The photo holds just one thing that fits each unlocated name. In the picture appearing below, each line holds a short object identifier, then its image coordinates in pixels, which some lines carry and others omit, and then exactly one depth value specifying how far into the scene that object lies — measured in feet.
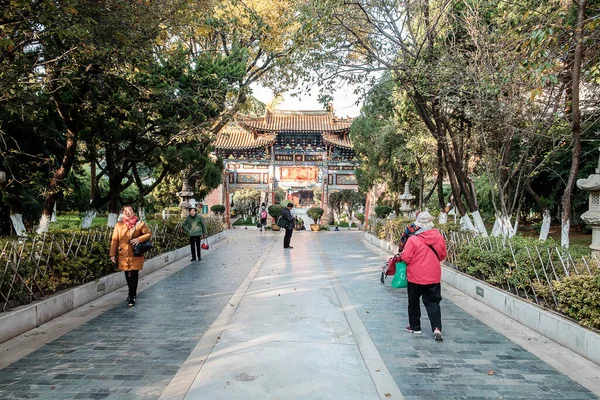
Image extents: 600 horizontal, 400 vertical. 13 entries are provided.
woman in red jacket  15.64
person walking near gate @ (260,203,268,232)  82.07
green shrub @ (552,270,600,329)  13.96
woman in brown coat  19.65
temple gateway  94.22
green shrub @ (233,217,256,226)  102.89
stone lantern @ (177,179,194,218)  51.03
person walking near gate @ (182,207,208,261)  34.60
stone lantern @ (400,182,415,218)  49.37
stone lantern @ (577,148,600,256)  16.80
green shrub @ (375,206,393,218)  79.77
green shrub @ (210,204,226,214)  91.45
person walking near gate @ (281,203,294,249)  43.57
